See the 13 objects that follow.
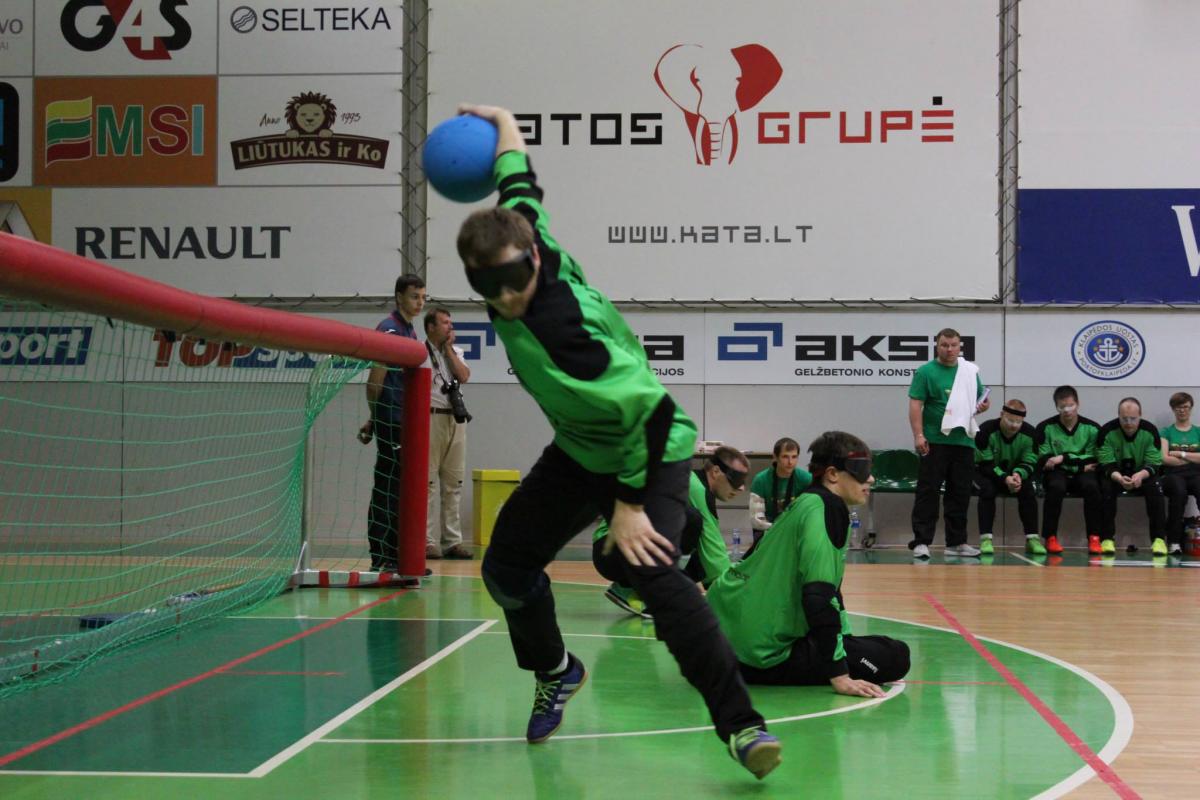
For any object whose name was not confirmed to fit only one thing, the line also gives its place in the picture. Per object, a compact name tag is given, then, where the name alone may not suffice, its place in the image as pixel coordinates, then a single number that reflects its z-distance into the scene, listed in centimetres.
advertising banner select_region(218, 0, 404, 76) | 1421
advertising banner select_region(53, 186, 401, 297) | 1415
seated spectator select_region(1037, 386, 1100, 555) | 1252
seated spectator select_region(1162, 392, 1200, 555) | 1239
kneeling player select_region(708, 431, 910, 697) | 500
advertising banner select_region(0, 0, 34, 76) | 1443
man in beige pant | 1179
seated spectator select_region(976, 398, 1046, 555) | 1263
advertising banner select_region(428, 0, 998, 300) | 1369
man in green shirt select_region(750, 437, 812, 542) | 941
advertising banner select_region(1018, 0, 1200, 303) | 1350
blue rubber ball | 410
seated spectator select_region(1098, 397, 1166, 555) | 1236
